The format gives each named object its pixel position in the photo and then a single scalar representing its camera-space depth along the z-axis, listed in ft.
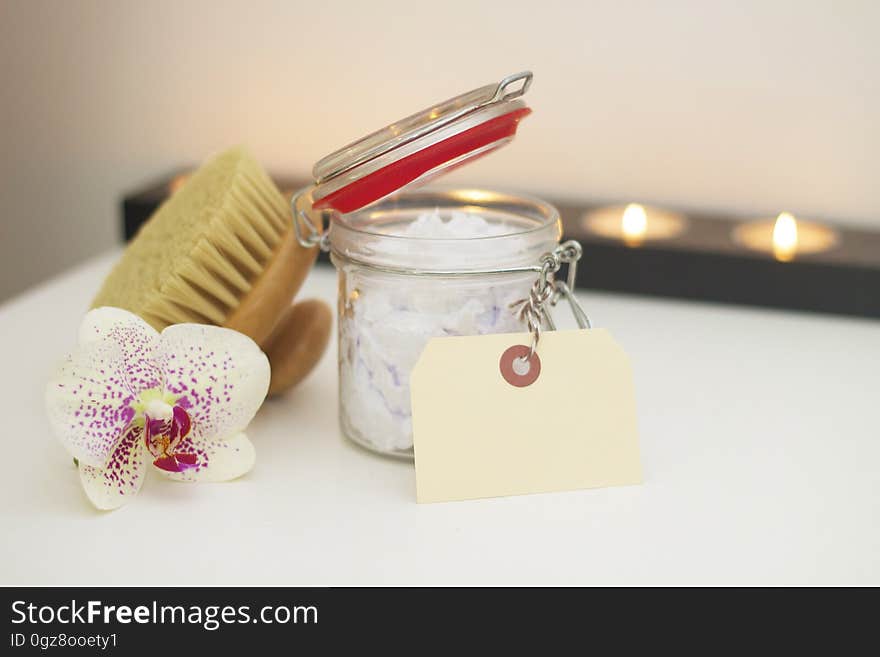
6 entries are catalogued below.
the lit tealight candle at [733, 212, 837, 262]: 2.95
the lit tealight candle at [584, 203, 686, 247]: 3.04
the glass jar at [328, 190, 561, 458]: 1.77
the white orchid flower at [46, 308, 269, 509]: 1.67
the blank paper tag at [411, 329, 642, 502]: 1.74
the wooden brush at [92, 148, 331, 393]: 1.89
